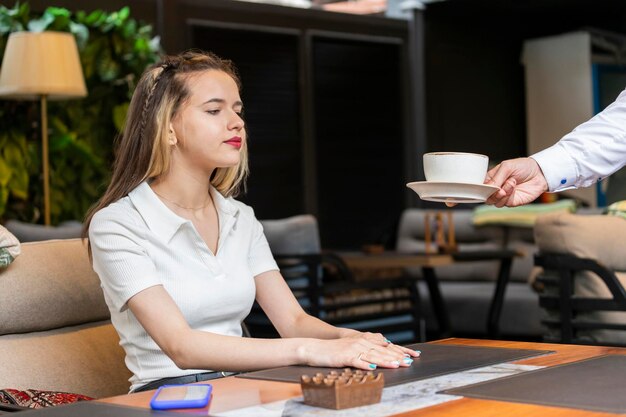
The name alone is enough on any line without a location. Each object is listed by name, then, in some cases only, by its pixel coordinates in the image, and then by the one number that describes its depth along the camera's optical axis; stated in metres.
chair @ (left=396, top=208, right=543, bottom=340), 6.78
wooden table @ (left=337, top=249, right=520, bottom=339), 6.28
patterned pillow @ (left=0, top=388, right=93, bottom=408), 2.04
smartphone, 1.51
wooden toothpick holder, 1.48
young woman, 2.12
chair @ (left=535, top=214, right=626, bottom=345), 3.84
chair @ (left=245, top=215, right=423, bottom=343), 5.12
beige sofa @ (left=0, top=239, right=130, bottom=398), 2.46
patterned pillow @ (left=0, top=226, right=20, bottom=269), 2.44
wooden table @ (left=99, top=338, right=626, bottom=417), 1.42
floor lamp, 5.71
